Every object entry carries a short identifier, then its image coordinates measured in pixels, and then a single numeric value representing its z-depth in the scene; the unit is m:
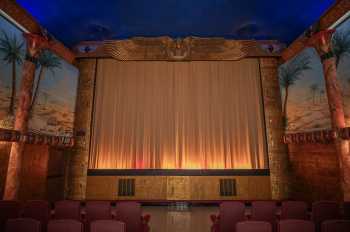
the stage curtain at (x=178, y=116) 9.51
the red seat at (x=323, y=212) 3.96
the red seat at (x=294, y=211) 4.05
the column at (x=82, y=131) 9.03
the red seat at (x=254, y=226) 2.74
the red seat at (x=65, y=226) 2.74
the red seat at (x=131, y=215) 4.07
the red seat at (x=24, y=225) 2.75
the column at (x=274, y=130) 8.95
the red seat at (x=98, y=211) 3.97
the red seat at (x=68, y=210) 4.07
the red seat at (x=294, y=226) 2.72
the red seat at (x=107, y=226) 2.71
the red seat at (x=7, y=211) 3.84
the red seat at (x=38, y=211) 4.00
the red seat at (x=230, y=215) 4.14
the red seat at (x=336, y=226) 2.73
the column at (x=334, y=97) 5.95
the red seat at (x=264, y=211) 4.12
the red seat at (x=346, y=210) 4.29
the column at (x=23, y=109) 6.04
